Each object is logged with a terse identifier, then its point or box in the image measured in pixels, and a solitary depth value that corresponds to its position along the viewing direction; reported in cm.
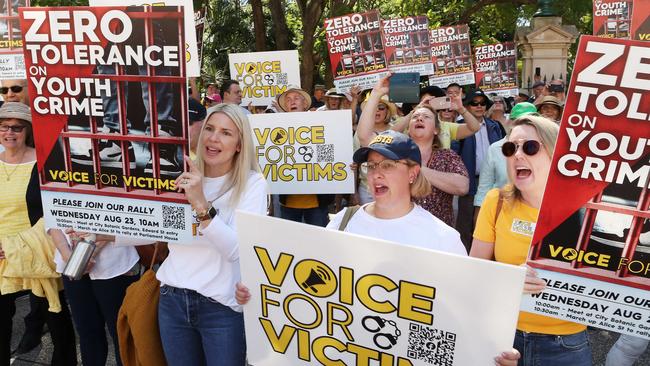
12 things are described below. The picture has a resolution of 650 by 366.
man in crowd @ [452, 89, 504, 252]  494
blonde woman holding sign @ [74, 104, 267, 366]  254
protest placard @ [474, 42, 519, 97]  1011
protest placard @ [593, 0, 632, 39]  667
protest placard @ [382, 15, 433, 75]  845
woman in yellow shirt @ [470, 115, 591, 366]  230
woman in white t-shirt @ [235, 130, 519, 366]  234
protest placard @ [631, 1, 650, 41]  416
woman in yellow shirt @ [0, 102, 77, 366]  335
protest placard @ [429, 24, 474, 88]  923
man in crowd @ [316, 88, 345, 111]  762
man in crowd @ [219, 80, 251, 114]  706
